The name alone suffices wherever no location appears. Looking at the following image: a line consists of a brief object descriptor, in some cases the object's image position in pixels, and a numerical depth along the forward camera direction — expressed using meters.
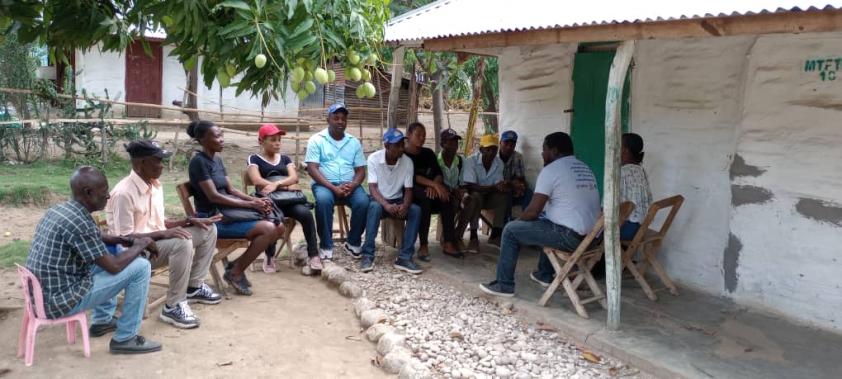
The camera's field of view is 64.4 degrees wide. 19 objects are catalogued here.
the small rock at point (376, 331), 4.54
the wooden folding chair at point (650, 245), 4.78
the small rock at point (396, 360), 4.05
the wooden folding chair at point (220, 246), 5.18
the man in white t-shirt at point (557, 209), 4.88
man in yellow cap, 6.58
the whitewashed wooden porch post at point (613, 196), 4.15
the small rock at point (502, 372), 3.89
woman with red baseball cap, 5.86
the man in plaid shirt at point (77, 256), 3.65
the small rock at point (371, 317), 4.77
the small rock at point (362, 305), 5.04
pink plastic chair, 3.70
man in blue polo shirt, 6.14
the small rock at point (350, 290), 5.44
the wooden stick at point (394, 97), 7.11
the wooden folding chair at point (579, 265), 4.61
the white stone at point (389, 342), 4.27
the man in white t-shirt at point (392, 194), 6.02
